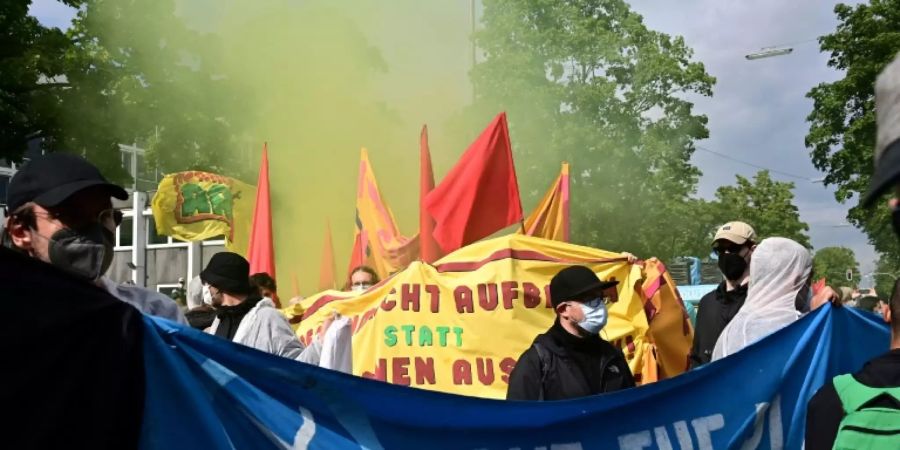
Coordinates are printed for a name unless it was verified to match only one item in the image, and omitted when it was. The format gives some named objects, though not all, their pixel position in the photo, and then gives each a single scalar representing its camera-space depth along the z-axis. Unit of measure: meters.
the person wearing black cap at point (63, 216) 2.51
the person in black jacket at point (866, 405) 2.27
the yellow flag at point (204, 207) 14.54
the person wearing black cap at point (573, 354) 4.02
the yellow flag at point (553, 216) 10.11
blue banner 2.72
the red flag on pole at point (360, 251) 11.43
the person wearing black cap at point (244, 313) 4.88
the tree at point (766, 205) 47.28
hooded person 4.22
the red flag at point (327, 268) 13.63
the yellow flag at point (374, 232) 10.91
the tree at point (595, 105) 24.88
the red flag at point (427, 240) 9.39
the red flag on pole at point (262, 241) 10.71
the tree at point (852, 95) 26.55
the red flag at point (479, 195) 9.04
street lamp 38.90
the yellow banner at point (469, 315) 6.75
